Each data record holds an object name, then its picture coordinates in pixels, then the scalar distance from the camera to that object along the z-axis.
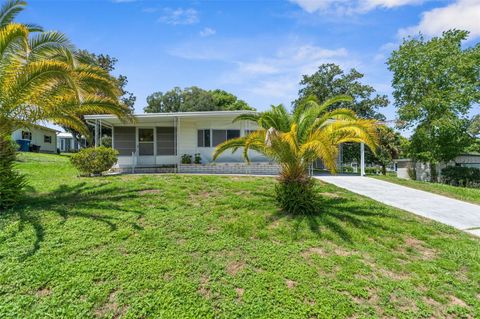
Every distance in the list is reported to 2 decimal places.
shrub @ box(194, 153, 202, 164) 15.30
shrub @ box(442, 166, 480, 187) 15.85
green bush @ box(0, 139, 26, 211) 6.48
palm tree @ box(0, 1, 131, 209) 5.85
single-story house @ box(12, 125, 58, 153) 23.63
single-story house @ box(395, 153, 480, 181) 17.31
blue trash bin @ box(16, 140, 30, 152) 23.09
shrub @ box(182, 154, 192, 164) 15.07
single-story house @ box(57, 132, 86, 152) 40.33
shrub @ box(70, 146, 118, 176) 11.09
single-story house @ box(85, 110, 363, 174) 14.21
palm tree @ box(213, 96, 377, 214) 5.88
